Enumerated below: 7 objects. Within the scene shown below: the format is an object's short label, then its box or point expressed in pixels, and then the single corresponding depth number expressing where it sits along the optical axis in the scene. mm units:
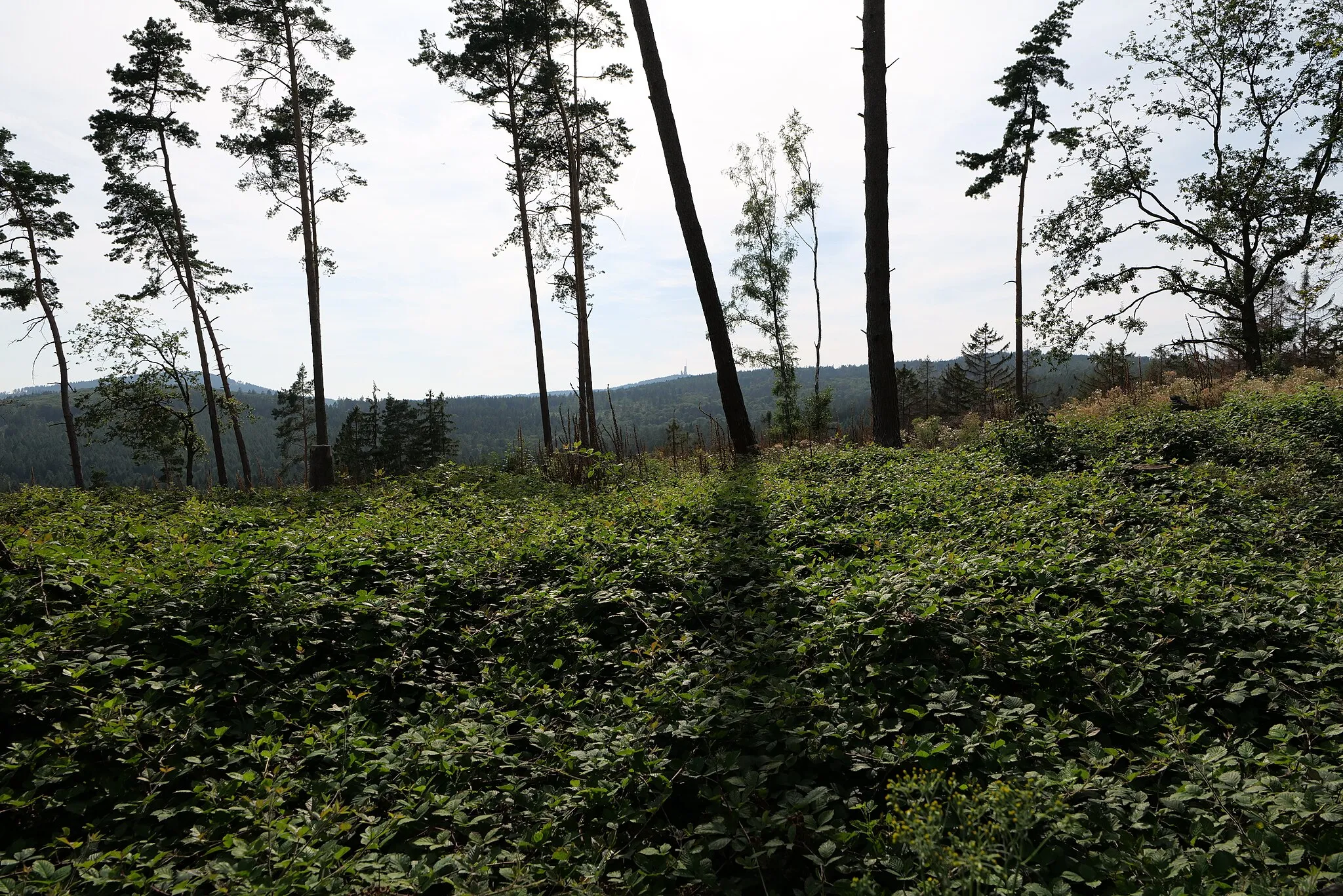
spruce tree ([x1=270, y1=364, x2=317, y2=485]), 49969
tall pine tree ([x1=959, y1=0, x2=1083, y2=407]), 19688
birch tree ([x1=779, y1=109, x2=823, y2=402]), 26672
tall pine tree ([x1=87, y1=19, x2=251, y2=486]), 17375
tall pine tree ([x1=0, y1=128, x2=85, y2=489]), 19188
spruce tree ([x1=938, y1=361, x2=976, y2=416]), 43250
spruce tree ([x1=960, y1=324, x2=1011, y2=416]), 40719
